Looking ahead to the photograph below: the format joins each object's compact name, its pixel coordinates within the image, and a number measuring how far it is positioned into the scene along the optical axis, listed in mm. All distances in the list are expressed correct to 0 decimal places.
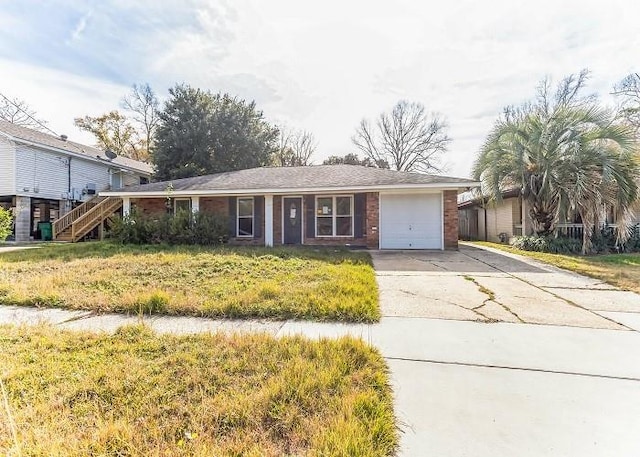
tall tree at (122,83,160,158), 31766
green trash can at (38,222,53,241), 17181
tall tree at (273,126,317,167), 33750
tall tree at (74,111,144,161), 31672
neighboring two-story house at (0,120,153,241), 16422
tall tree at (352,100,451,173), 29672
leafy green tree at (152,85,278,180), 22625
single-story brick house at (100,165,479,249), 11922
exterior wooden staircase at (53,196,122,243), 15930
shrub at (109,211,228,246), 11633
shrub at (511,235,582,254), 11241
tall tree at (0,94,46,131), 14253
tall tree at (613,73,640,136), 19641
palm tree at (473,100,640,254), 10320
